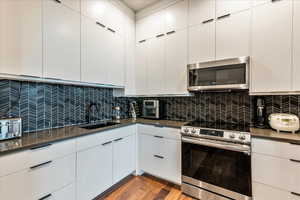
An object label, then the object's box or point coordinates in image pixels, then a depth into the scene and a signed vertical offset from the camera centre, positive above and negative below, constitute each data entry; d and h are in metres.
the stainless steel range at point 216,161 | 1.53 -0.72
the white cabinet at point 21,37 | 1.25 +0.56
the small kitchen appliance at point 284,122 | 1.50 -0.25
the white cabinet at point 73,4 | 1.67 +1.12
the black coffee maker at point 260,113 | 1.81 -0.18
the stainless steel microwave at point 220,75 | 1.71 +0.30
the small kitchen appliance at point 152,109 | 2.55 -0.19
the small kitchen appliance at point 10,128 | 1.31 -0.28
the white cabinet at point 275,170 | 1.33 -0.69
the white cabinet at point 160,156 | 1.99 -0.85
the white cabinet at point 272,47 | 1.54 +0.57
